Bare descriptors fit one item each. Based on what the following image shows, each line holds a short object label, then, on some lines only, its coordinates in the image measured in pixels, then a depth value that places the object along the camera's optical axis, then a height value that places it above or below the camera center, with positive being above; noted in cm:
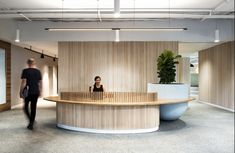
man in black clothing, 384 -16
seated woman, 426 -23
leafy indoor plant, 445 +23
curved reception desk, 364 -69
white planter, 445 -46
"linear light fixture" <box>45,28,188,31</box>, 466 +120
